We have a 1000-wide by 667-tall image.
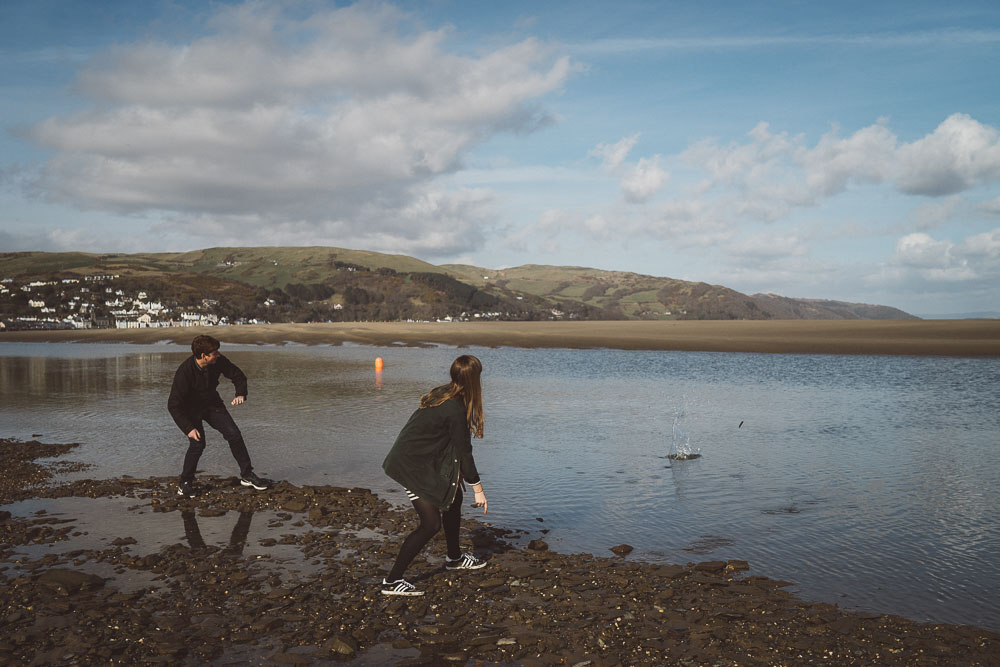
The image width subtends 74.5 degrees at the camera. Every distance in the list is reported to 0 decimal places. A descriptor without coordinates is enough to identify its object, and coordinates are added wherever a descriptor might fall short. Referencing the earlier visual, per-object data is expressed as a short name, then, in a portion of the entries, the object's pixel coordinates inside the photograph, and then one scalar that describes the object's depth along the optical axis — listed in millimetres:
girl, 6723
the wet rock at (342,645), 5406
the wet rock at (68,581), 6547
